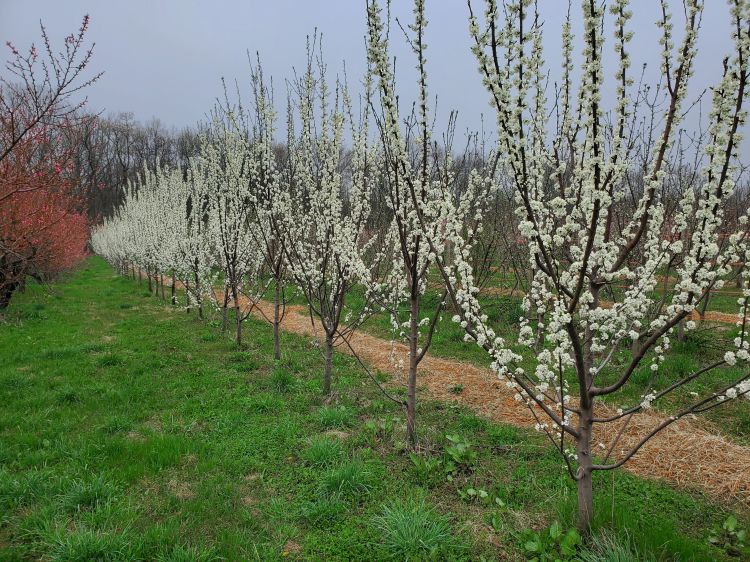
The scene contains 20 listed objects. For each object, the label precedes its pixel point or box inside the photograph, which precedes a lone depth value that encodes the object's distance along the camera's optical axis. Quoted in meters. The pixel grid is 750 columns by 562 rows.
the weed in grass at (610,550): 2.72
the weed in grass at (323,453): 4.46
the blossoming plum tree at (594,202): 2.30
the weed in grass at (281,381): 6.81
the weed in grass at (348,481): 3.93
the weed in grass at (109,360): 7.96
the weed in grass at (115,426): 5.25
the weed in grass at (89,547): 3.03
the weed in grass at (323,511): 3.63
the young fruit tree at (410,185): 3.35
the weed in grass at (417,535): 3.15
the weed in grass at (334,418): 5.45
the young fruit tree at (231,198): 8.05
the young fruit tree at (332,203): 5.89
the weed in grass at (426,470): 4.11
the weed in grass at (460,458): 4.27
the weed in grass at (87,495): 3.65
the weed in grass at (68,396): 6.14
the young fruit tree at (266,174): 6.86
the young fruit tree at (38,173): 4.31
